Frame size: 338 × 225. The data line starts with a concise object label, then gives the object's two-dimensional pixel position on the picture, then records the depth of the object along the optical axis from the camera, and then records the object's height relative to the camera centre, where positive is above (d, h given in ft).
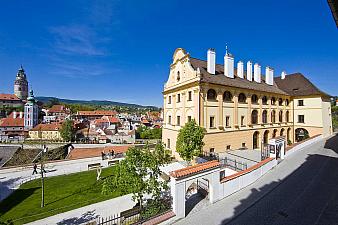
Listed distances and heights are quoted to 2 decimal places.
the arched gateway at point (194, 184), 29.96 -11.68
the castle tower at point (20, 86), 437.17 +71.53
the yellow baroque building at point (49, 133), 223.71 -20.25
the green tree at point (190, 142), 53.57 -7.39
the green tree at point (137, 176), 30.04 -9.79
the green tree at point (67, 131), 207.36 -16.56
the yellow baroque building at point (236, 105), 71.15 +5.29
